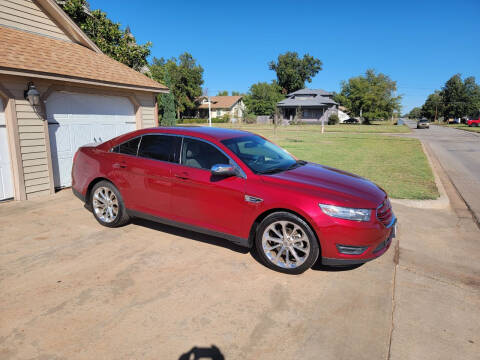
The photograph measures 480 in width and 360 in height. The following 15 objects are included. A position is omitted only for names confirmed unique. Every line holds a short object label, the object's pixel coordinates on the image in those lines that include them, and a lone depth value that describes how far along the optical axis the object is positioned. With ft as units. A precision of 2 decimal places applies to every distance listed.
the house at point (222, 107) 225.15
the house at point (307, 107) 180.34
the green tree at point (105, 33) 57.62
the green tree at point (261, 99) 211.00
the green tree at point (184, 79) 182.19
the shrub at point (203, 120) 170.50
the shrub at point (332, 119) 177.78
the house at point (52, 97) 21.94
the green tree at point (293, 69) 258.37
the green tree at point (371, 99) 183.52
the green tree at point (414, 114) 599.08
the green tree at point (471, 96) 266.57
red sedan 11.59
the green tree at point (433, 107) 305.59
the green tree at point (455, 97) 273.27
